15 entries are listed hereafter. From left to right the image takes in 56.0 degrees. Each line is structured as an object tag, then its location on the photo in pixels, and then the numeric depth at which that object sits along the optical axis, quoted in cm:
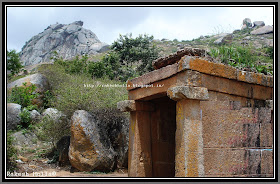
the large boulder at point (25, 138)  1202
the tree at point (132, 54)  2008
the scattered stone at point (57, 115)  1116
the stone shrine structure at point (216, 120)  445
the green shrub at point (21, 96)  1462
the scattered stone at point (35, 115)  1378
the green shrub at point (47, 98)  1598
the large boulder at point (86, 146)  857
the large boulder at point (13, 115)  1273
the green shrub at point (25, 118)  1324
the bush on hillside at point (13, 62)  2120
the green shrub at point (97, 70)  1888
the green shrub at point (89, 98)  1041
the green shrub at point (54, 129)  1077
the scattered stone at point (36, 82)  1620
